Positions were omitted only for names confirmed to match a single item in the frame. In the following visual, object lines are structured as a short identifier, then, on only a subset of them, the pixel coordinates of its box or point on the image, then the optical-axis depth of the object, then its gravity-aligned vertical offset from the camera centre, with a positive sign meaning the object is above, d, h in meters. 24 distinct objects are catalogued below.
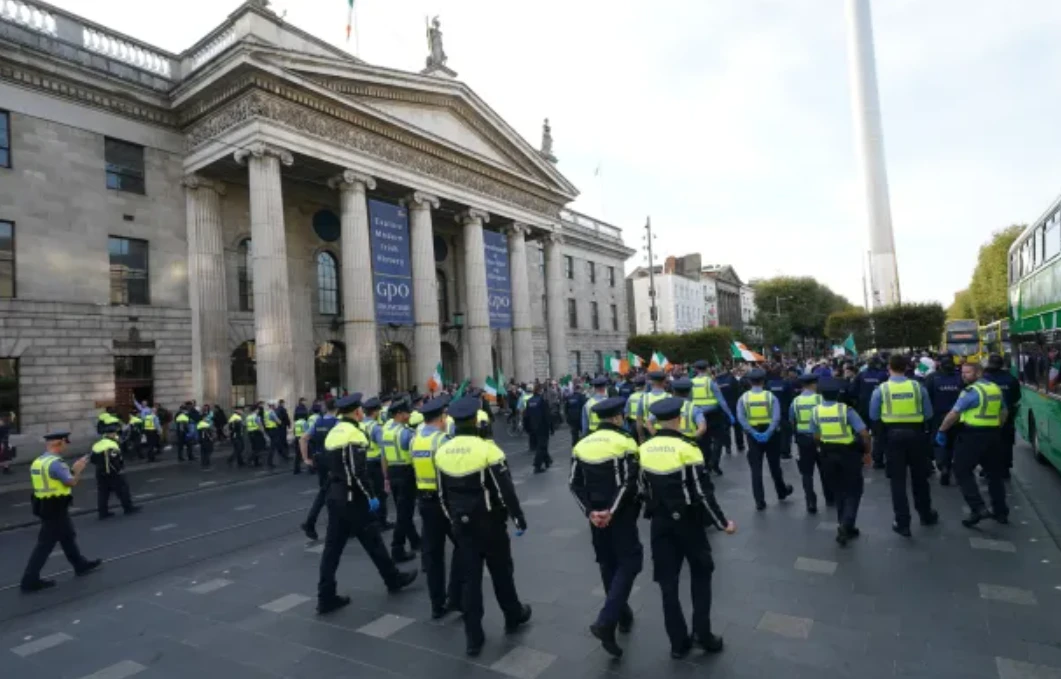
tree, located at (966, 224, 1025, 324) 46.47 +4.41
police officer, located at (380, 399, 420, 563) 7.18 -1.35
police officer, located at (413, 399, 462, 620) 5.34 -1.62
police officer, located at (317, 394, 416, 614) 5.65 -1.31
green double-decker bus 8.78 -0.11
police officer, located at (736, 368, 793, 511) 8.12 -1.08
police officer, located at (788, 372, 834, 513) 7.50 -1.20
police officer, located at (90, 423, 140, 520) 10.52 -1.55
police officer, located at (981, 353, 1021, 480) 7.21 -0.73
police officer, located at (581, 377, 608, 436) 9.37 -0.54
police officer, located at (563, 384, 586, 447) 14.01 -1.30
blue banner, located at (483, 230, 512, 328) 28.92 +4.12
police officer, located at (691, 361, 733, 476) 10.09 -1.01
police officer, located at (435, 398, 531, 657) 4.78 -1.14
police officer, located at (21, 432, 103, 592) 6.96 -1.44
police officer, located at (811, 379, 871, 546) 6.55 -1.24
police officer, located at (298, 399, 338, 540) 8.09 -1.23
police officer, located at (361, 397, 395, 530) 7.65 -1.16
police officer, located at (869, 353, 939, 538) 6.69 -1.09
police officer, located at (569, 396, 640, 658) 4.32 -1.09
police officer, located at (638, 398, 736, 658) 4.23 -1.22
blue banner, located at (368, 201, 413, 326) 22.34 +4.08
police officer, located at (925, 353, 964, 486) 8.92 -0.93
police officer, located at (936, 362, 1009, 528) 6.87 -1.31
